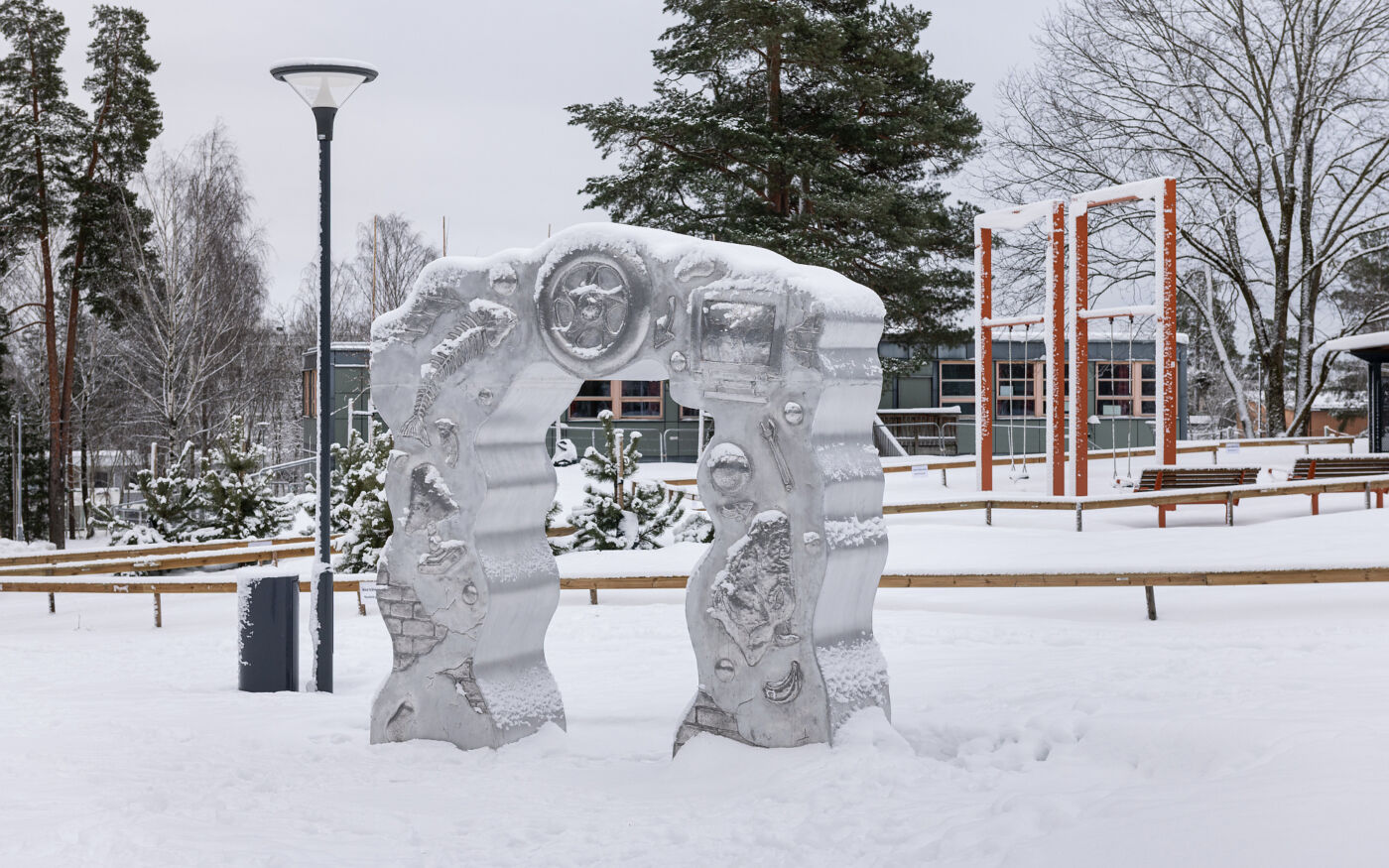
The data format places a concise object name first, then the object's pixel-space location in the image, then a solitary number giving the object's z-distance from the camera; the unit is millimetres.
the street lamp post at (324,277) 8195
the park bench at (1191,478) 16312
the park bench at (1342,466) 18250
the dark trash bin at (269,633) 8344
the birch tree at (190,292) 27297
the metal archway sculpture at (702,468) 6168
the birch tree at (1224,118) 25219
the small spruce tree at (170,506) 17312
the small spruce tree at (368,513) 13883
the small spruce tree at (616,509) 14164
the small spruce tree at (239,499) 17203
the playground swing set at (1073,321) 16891
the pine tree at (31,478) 35281
